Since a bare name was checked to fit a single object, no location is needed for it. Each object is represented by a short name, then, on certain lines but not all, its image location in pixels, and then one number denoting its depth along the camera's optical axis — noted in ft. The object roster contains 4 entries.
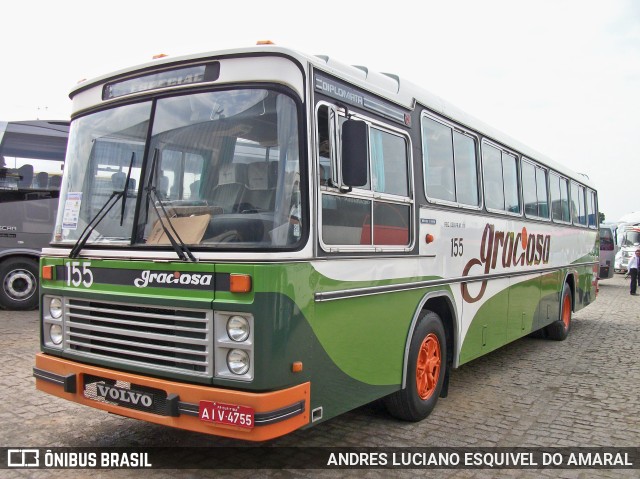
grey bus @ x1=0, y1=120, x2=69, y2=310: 39.63
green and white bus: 12.55
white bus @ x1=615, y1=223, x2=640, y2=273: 110.83
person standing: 69.92
